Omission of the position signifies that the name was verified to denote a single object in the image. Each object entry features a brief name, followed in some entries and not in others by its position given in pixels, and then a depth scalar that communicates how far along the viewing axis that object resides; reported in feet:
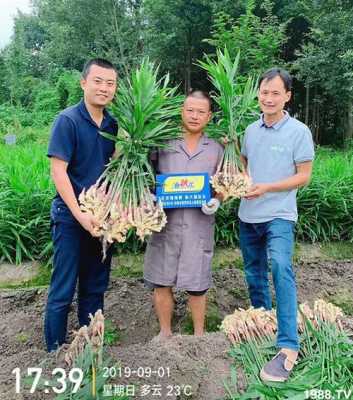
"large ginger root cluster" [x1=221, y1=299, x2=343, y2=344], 8.72
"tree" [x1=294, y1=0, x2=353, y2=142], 26.27
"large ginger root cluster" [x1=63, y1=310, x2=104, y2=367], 7.22
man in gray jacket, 8.96
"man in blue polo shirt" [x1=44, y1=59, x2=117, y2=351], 8.27
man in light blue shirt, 8.14
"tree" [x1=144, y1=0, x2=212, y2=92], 39.70
